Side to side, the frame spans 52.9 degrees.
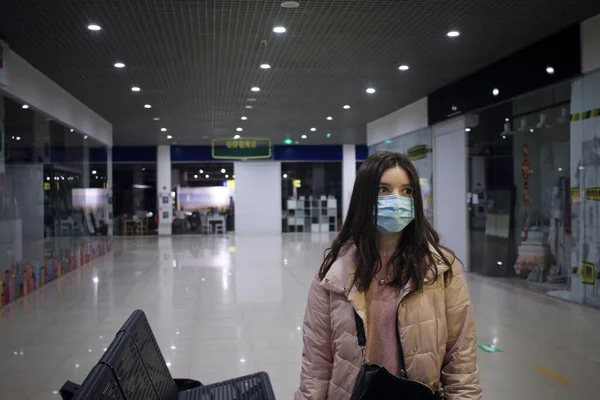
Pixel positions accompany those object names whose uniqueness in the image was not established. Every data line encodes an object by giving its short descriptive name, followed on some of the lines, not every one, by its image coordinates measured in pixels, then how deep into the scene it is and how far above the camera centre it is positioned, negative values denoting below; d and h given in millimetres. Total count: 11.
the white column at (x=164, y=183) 23844 +817
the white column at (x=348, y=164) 24405 +1528
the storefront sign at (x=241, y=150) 19953 +1765
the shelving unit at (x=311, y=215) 25219 -537
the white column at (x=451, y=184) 11281 +318
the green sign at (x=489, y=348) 5293 -1323
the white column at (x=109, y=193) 16959 +313
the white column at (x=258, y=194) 24719 +349
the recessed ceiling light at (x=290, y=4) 6688 +2220
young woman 1815 -311
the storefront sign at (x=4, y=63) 7914 +1894
